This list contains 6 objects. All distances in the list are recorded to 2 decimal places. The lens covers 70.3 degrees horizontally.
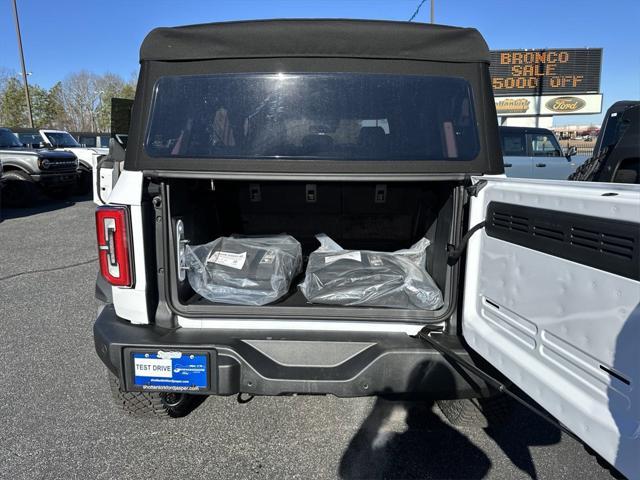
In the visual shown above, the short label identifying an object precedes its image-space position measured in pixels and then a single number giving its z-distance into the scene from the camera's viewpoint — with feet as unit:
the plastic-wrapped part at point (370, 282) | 7.82
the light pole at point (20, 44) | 77.46
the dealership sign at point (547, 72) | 74.08
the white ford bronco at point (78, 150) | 45.73
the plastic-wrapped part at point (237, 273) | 7.93
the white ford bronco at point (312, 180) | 6.77
